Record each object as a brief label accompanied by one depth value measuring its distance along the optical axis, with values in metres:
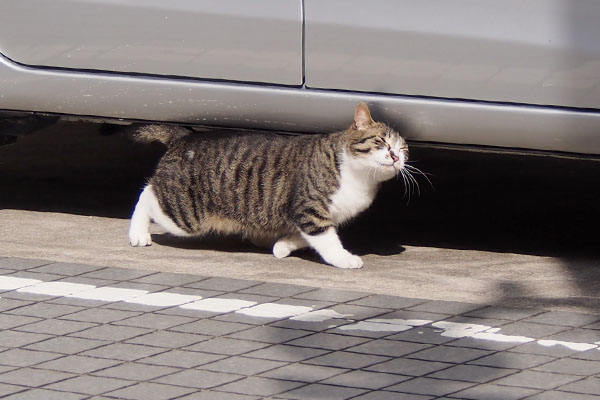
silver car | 8.26
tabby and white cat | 8.97
